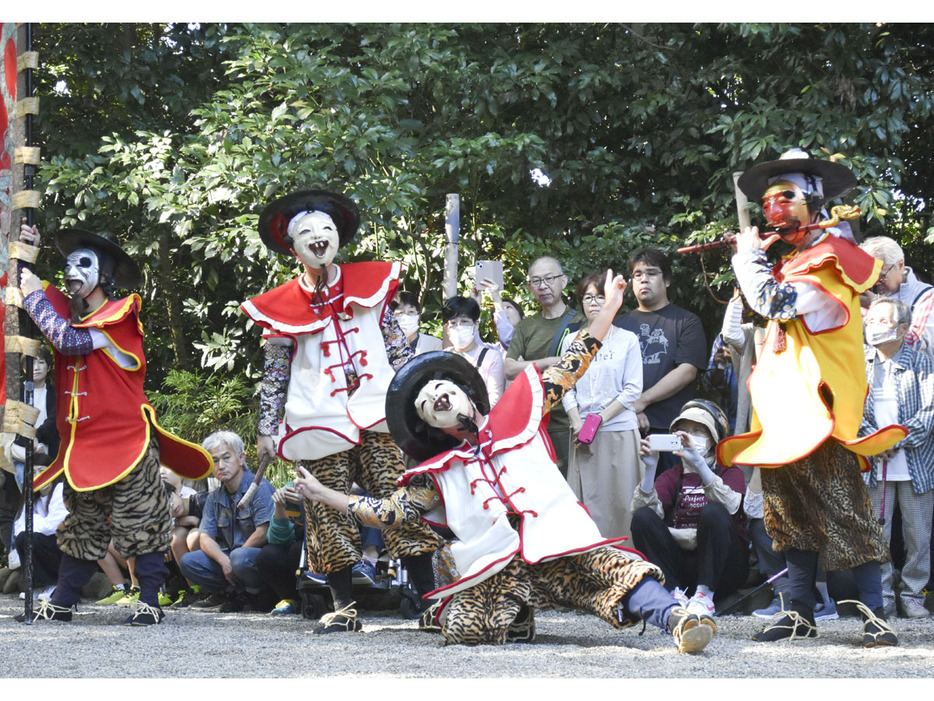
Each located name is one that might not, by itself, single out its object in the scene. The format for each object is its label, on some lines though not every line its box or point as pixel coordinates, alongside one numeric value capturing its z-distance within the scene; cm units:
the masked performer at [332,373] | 1107
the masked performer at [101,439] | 1153
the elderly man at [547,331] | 1423
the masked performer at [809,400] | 950
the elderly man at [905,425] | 1204
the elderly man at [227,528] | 1377
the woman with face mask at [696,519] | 1178
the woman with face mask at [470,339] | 1381
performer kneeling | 963
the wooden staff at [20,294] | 1084
